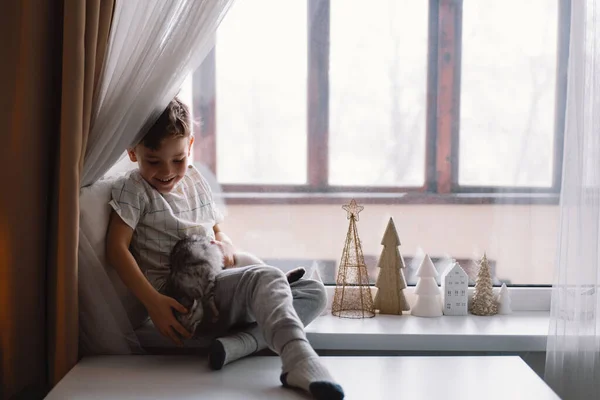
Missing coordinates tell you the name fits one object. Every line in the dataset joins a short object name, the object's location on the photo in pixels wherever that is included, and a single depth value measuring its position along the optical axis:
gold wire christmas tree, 1.83
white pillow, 1.54
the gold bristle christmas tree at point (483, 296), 1.85
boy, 1.45
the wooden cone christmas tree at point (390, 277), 1.84
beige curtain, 1.45
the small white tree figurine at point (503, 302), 1.88
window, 1.91
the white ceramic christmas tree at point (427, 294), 1.84
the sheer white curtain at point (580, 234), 1.57
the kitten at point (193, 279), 1.51
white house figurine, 1.85
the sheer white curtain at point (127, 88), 1.51
